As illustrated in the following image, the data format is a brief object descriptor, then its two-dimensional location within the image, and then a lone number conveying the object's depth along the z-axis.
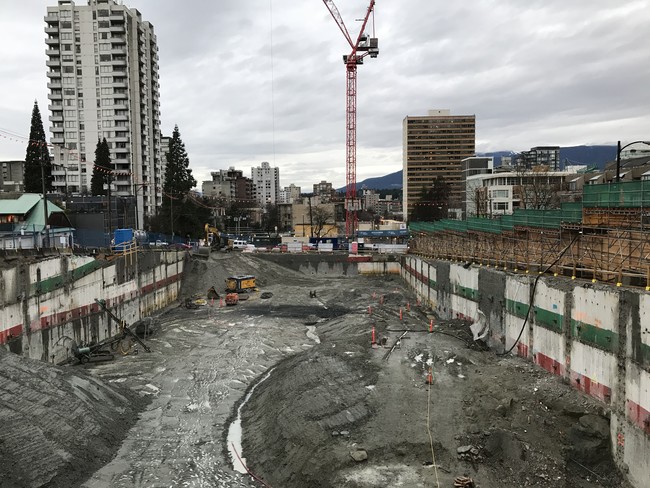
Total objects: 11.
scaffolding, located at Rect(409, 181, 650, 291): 16.48
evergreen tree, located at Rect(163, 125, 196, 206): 72.25
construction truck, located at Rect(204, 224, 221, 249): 61.91
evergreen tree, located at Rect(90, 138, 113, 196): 78.12
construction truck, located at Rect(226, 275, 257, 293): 50.28
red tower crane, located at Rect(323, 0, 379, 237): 92.94
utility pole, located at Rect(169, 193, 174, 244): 64.62
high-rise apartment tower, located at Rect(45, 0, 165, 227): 83.00
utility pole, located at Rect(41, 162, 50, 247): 34.90
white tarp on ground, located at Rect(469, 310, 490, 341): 23.70
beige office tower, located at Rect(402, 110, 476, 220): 196.62
